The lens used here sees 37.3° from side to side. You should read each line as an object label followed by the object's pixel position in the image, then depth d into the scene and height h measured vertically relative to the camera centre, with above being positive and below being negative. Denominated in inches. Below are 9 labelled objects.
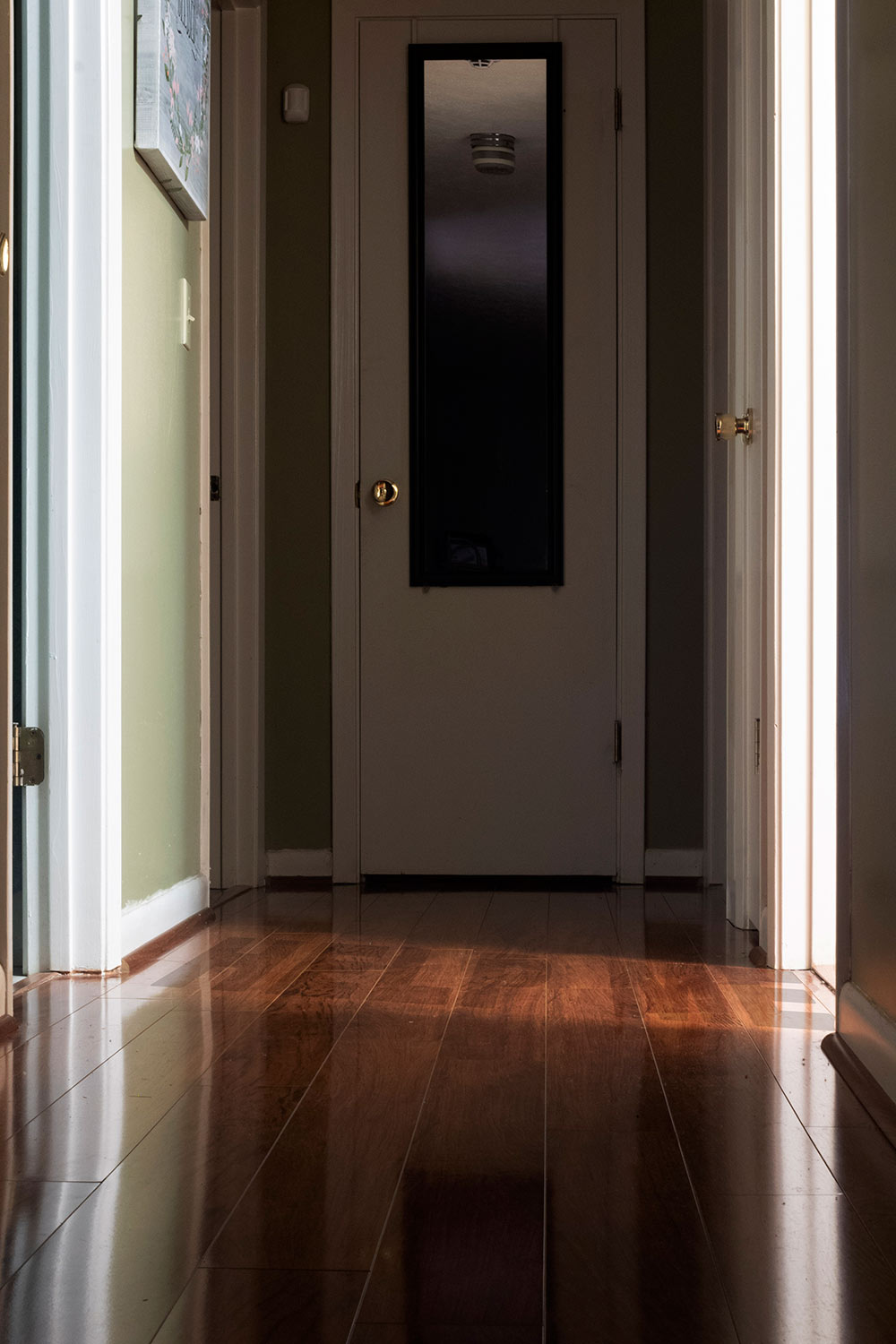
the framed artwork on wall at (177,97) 92.5 +40.6
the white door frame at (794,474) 86.8 +11.6
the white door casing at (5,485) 68.2 +8.7
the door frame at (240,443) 128.8 +20.3
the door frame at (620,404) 130.1 +23.2
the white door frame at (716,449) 125.0 +19.4
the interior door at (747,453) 94.6 +14.6
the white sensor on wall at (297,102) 132.1 +54.6
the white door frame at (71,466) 83.4 +11.7
